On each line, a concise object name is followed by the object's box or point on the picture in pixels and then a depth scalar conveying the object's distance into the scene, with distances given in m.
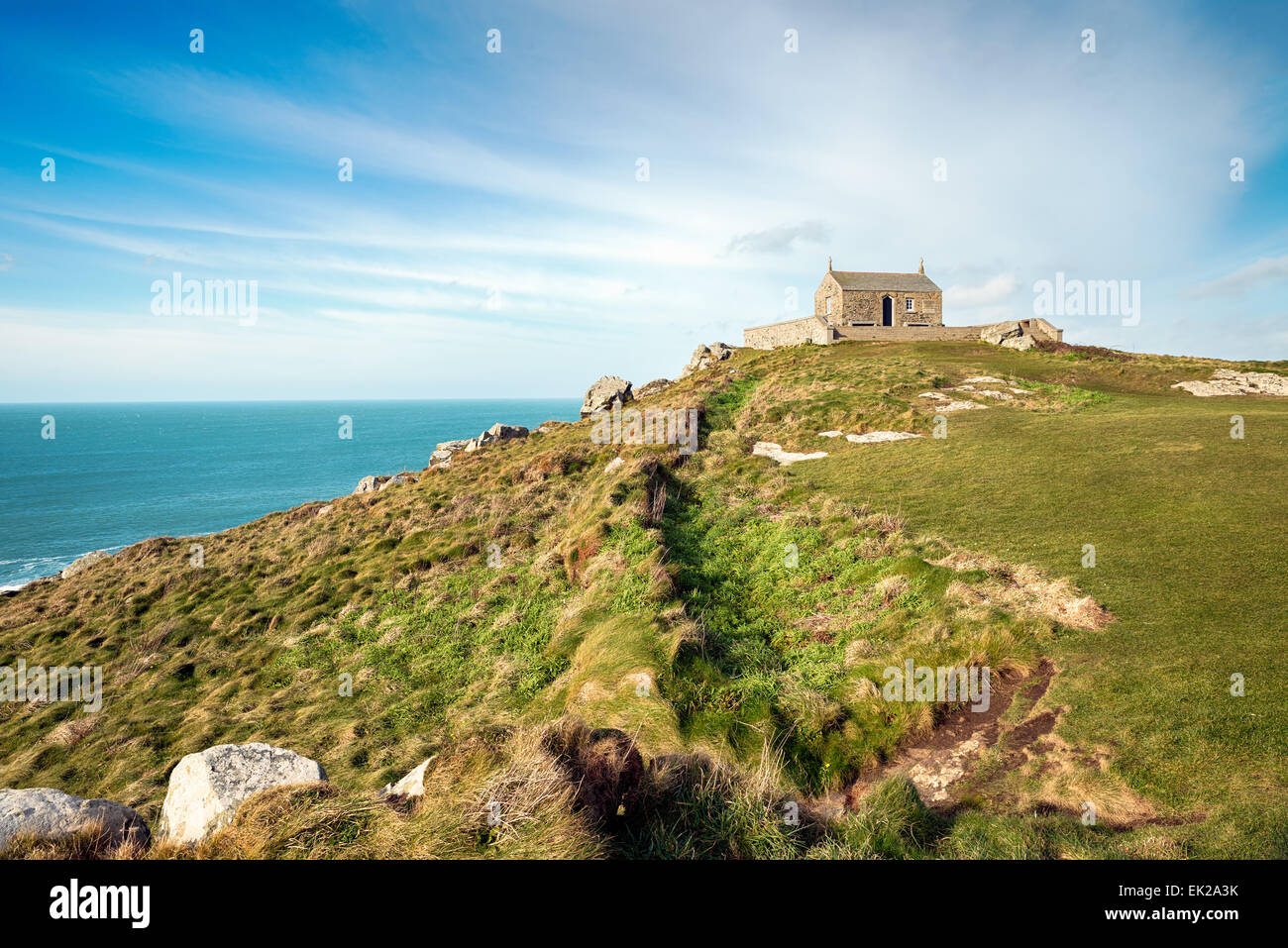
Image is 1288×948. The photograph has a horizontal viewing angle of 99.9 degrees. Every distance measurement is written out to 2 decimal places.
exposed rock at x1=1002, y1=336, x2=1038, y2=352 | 45.12
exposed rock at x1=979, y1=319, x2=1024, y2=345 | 48.25
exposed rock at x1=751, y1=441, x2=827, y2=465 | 22.92
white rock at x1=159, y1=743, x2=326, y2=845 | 5.29
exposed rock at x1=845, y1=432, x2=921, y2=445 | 23.94
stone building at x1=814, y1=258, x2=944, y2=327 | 57.88
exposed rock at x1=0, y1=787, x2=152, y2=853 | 4.63
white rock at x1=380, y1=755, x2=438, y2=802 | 5.10
